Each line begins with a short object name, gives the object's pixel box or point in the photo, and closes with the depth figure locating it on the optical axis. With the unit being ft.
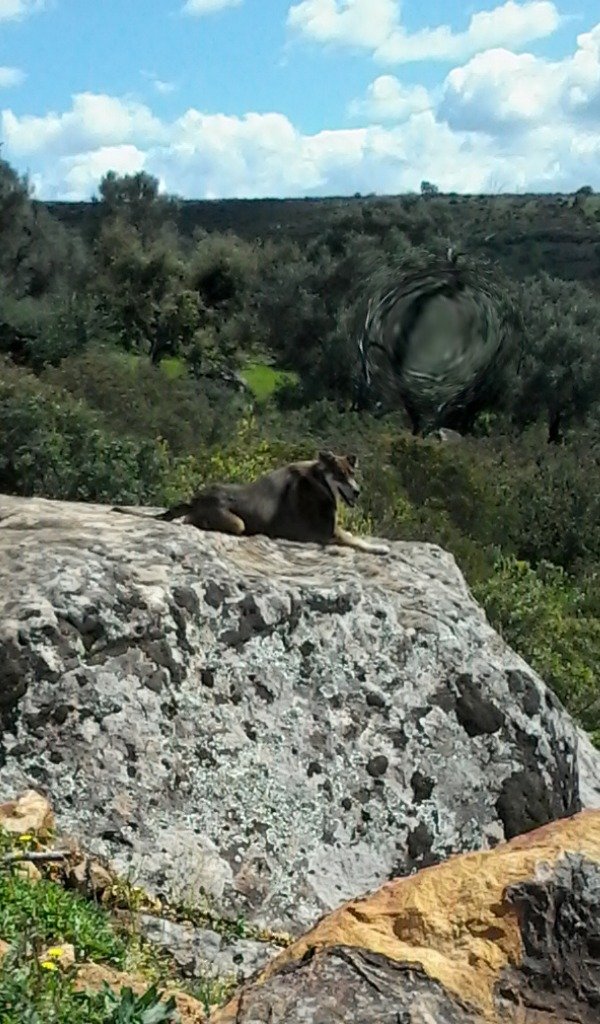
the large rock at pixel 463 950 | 10.87
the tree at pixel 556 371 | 165.27
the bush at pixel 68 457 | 63.67
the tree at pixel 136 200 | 254.47
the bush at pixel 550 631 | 60.70
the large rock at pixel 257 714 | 23.44
